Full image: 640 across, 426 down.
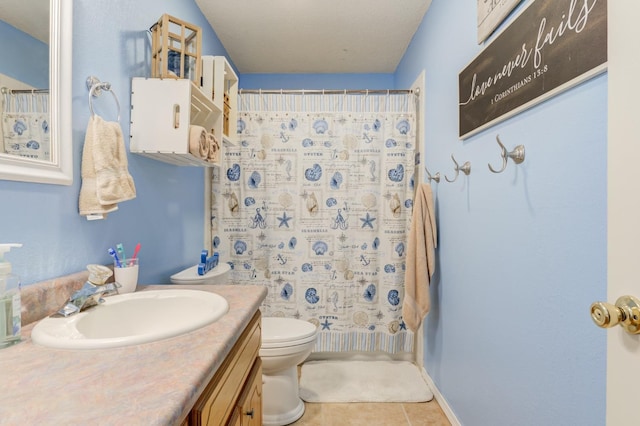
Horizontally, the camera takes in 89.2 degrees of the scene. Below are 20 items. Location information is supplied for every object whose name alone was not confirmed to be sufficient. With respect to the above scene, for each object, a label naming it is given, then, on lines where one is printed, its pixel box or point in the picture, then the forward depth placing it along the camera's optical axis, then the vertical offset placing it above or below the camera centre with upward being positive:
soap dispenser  0.67 -0.20
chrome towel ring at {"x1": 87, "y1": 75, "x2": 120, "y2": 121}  1.06 +0.42
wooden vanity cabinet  0.67 -0.45
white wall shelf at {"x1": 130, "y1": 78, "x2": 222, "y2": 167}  1.31 +0.39
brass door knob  0.54 -0.17
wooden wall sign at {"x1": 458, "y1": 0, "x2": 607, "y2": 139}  0.81 +0.48
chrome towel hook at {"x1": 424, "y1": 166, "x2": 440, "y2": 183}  1.85 +0.21
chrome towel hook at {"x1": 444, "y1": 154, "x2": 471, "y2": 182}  1.49 +0.21
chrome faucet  0.85 -0.22
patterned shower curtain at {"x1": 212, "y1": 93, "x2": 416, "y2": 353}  2.23 +0.04
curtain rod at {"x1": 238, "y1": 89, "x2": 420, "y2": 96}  2.22 +0.83
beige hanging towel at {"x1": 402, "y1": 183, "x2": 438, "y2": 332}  1.80 -0.26
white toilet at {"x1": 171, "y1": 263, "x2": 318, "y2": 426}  1.60 -0.74
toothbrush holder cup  1.11 -0.22
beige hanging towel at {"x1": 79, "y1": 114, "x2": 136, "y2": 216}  1.03 +0.13
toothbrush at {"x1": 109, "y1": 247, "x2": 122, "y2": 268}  1.12 -0.15
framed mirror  0.93 +0.34
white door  0.54 +0.03
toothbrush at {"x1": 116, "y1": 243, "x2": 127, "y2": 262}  1.17 -0.14
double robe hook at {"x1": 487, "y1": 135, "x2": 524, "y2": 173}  1.09 +0.20
